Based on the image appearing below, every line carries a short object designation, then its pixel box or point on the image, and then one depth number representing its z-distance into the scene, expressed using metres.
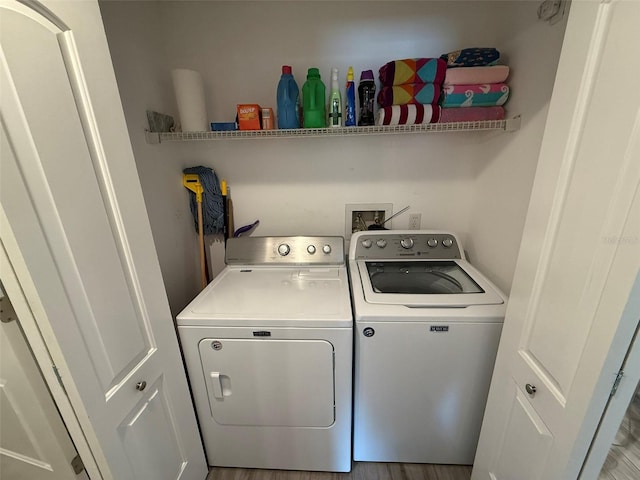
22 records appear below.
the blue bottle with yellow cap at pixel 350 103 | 1.59
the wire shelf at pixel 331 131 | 1.49
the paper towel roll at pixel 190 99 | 1.60
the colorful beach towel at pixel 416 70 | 1.50
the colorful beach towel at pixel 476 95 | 1.49
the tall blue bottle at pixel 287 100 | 1.60
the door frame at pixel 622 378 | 0.63
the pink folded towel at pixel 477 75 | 1.47
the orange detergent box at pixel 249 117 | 1.62
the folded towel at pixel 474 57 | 1.47
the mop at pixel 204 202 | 1.88
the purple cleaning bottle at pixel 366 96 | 1.62
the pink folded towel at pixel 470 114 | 1.52
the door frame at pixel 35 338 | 0.64
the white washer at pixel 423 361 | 1.28
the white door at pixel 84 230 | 0.64
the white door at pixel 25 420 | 0.79
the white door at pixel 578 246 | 0.62
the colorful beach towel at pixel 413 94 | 1.53
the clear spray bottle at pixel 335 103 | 1.59
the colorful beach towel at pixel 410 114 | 1.54
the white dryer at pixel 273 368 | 1.29
